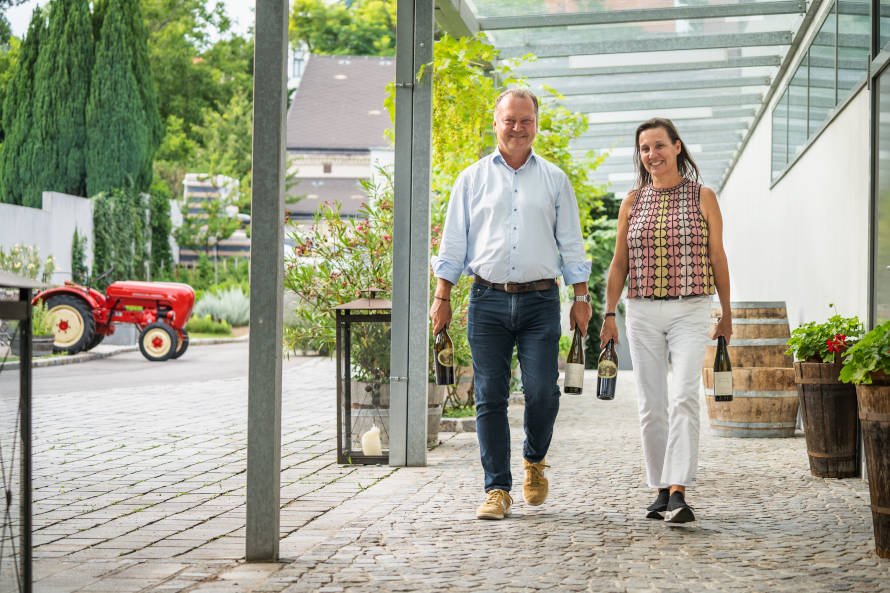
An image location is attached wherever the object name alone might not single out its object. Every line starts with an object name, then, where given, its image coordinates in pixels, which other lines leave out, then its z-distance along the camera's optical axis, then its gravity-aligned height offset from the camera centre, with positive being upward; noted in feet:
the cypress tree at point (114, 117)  94.43 +14.89
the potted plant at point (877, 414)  12.85 -1.30
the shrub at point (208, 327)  83.51 -2.36
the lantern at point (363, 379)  21.61 -1.62
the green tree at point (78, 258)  82.02 +2.55
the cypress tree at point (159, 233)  96.12 +5.15
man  15.58 +0.31
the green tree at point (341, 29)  153.69 +36.66
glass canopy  30.19 +7.58
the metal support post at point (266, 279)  12.59 +0.17
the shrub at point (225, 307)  87.97 -0.95
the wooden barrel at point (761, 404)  26.03 -2.43
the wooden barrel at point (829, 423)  19.72 -2.15
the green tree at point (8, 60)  119.61 +24.73
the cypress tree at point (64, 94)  94.17 +16.74
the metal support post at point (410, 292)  21.18 +0.07
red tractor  56.80 -0.97
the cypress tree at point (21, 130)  92.38 +13.44
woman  15.24 +0.06
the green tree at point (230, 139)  127.95 +17.97
